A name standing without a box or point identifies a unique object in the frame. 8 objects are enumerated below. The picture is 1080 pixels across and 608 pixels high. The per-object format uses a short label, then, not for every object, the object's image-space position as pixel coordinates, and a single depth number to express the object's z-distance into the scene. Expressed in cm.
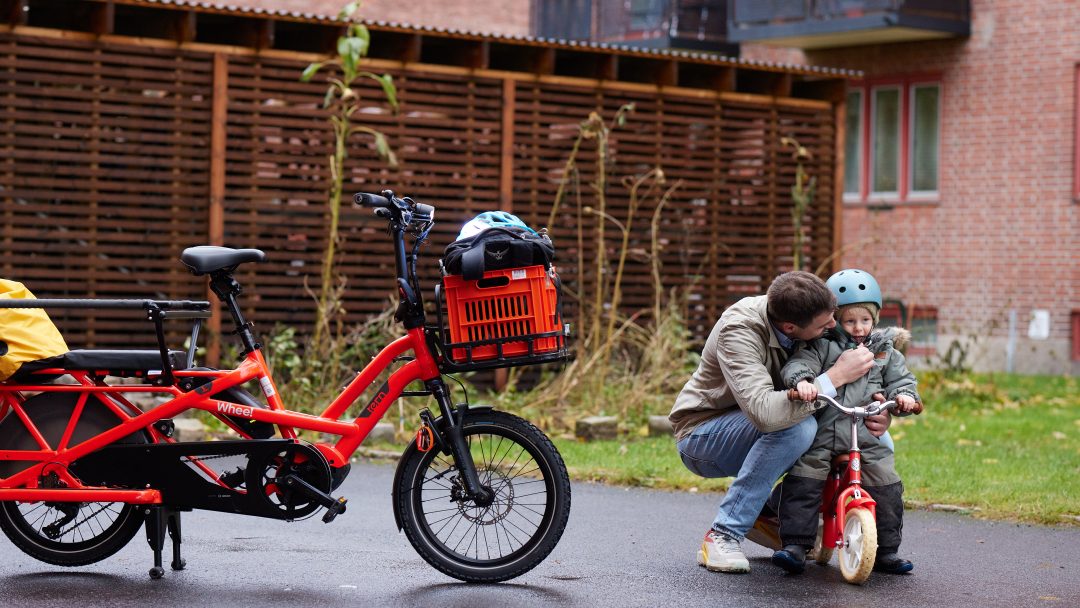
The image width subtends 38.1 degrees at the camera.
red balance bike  601
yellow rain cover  606
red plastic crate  589
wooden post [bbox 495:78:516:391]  1432
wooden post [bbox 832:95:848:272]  1633
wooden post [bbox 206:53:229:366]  1311
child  631
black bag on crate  580
